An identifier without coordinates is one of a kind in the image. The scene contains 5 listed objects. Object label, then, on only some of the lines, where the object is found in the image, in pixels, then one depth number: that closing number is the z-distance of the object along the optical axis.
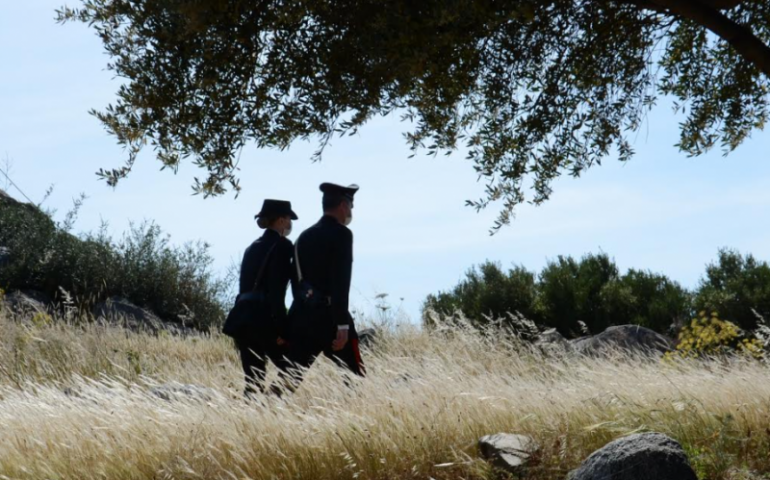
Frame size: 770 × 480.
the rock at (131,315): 17.33
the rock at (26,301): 16.97
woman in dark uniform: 8.71
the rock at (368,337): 14.22
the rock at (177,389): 9.42
